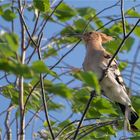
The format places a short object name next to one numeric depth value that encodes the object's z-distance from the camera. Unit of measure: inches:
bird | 253.2
